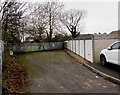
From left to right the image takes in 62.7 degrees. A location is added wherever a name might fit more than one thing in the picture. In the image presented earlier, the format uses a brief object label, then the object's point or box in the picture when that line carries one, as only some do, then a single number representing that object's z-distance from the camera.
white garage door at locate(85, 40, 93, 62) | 8.08
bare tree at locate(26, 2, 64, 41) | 17.82
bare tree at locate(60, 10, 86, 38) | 24.78
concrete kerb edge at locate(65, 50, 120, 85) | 4.55
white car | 5.73
